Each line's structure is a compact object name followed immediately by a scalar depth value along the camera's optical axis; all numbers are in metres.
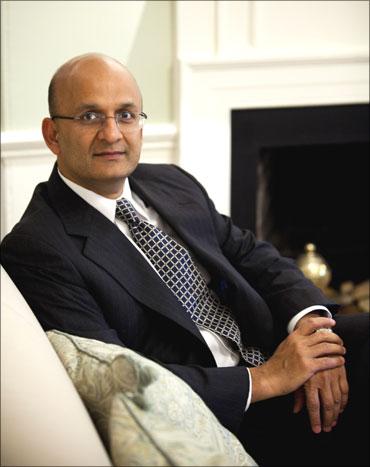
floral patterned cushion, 1.65
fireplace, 3.51
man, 2.14
